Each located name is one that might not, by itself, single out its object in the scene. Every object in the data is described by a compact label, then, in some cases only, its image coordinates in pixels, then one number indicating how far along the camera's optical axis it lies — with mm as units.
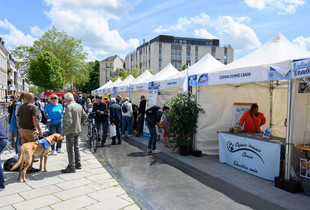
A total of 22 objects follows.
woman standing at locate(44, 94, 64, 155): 6320
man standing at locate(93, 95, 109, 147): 7803
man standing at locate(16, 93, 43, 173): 5031
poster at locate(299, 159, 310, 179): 4102
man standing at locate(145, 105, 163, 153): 7125
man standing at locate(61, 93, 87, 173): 5121
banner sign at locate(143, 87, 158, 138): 9397
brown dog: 4461
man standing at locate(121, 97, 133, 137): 9625
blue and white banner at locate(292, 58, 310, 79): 3891
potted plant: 6766
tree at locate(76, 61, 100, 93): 77312
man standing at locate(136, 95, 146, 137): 9930
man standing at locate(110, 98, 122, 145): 8531
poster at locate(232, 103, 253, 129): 7184
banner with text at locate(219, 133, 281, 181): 4812
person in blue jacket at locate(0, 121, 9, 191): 4036
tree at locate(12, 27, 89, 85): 37500
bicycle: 7430
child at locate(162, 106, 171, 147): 8047
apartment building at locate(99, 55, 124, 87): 81125
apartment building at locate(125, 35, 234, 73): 56500
